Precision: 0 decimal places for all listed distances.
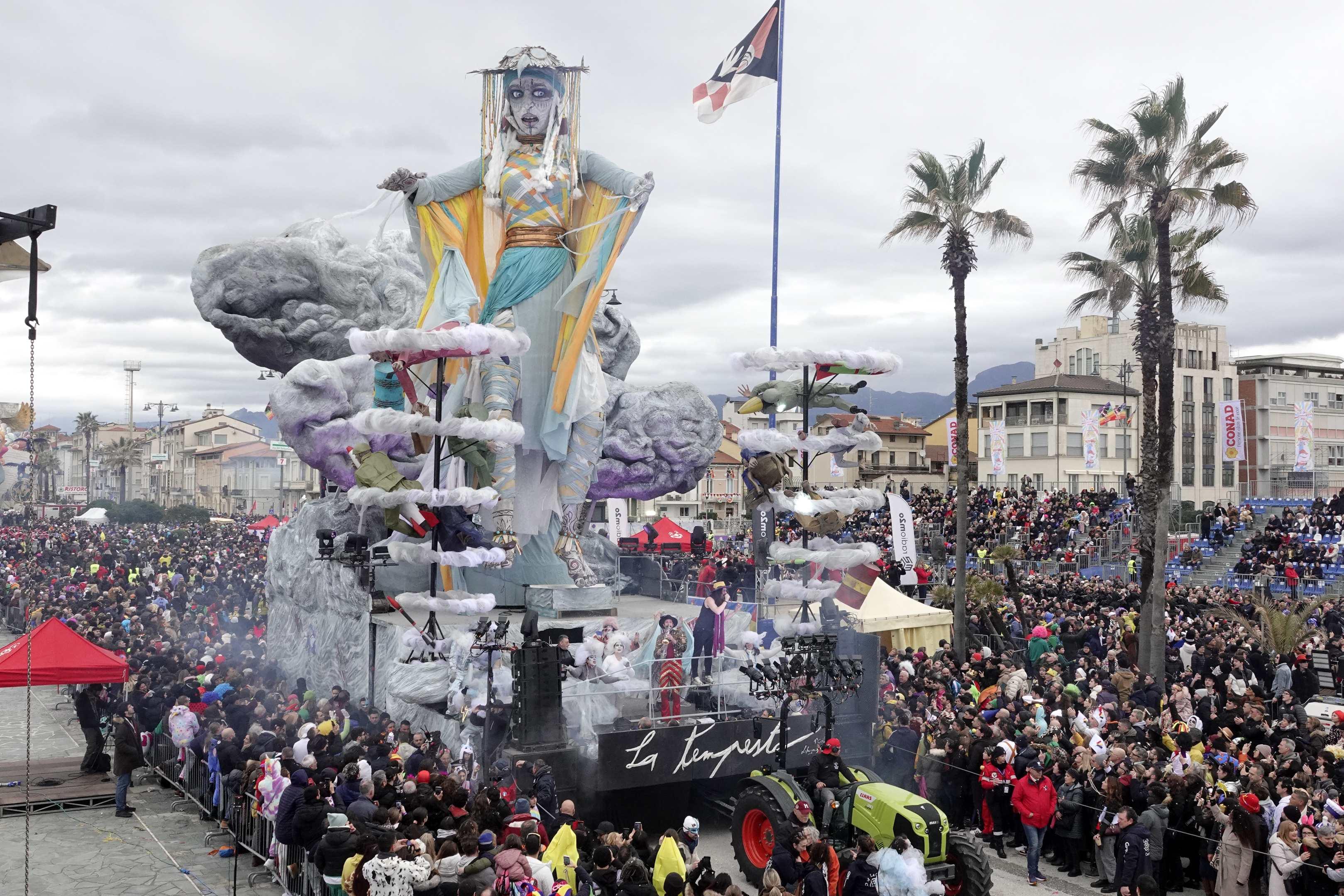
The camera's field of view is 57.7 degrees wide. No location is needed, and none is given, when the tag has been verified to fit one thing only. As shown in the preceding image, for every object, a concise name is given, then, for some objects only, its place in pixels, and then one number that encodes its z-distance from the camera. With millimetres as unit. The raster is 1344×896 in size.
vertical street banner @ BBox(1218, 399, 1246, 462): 41562
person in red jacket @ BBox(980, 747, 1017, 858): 14141
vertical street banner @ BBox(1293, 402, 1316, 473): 47094
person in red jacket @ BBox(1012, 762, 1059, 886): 13438
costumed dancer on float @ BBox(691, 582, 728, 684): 16688
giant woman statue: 19984
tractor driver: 12531
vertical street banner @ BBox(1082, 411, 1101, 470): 49438
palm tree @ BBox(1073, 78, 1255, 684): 20672
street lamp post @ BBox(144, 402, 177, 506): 91000
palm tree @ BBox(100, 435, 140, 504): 95562
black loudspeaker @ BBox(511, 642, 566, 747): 13836
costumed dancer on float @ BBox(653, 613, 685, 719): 15016
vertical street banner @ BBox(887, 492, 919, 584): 24422
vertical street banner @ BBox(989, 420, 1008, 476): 51500
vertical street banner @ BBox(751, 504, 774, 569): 22250
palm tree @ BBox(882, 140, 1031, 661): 23969
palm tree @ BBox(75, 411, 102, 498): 100375
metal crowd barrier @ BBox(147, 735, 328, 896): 11984
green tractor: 11391
